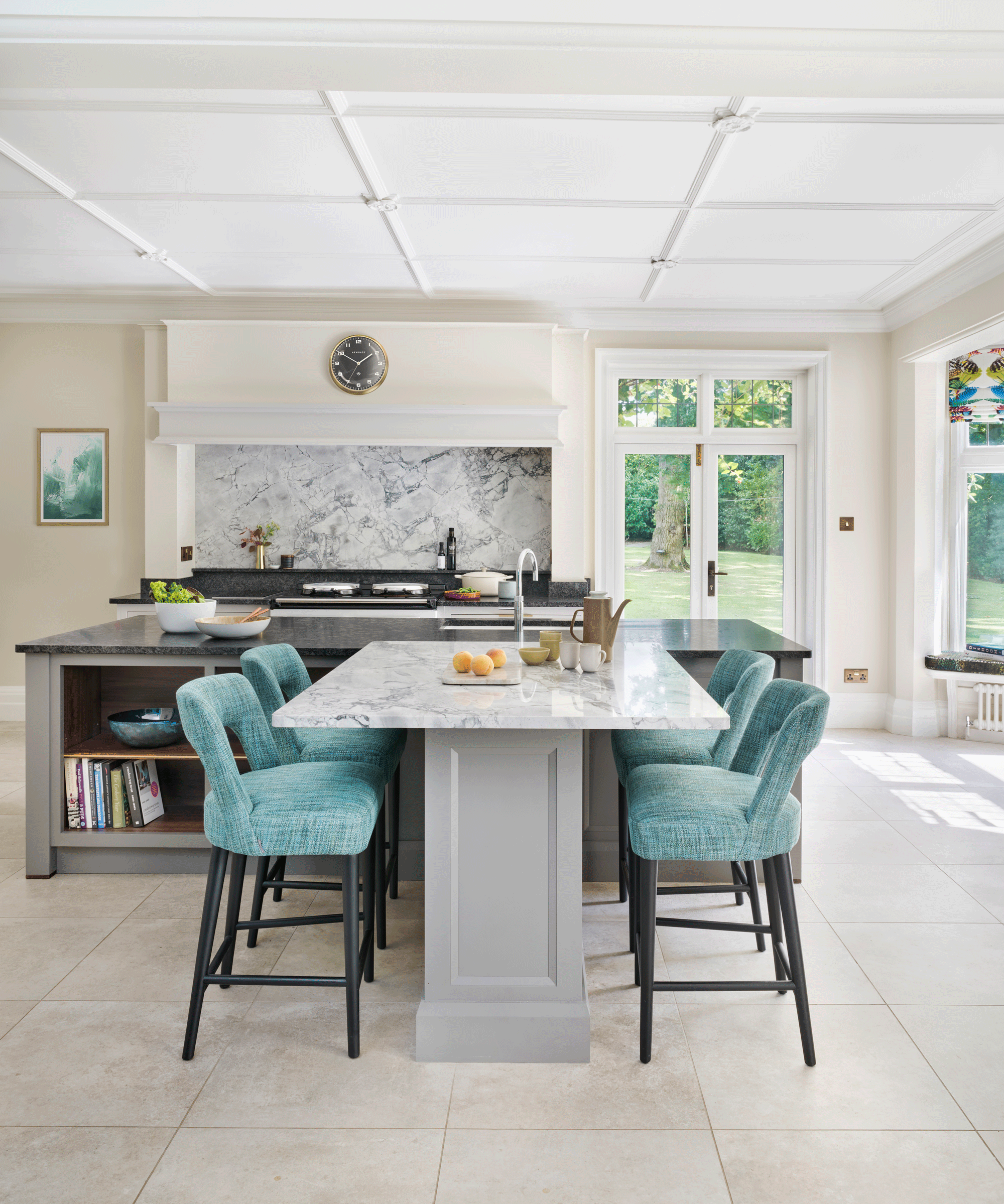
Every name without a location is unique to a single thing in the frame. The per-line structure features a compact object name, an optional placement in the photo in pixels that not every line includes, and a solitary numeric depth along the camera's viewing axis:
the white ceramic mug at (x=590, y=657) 2.57
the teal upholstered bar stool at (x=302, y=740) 2.66
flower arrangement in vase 6.11
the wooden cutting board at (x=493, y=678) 2.38
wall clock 5.44
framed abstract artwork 5.81
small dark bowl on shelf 3.34
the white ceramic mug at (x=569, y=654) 2.62
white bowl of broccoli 3.54
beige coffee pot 2.70
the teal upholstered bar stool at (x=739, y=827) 2.12
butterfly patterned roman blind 5.50
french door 6.12
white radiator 5.48
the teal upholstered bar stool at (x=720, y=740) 2.62
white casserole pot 5.56
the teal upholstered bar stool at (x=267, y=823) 2.12
